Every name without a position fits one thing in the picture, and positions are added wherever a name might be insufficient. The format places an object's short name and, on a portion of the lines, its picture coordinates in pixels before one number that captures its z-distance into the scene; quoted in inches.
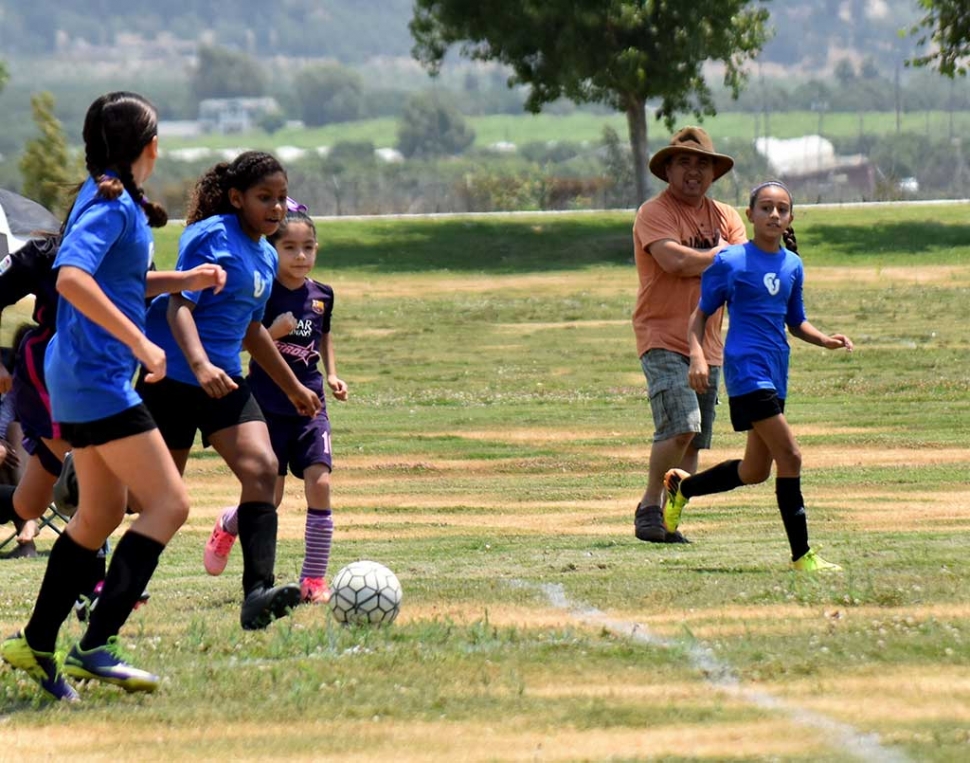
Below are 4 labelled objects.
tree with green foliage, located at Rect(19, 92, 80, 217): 3914.9
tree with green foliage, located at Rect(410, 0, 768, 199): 3378.4
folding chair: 924.6
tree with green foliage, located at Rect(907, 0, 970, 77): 3115.2
